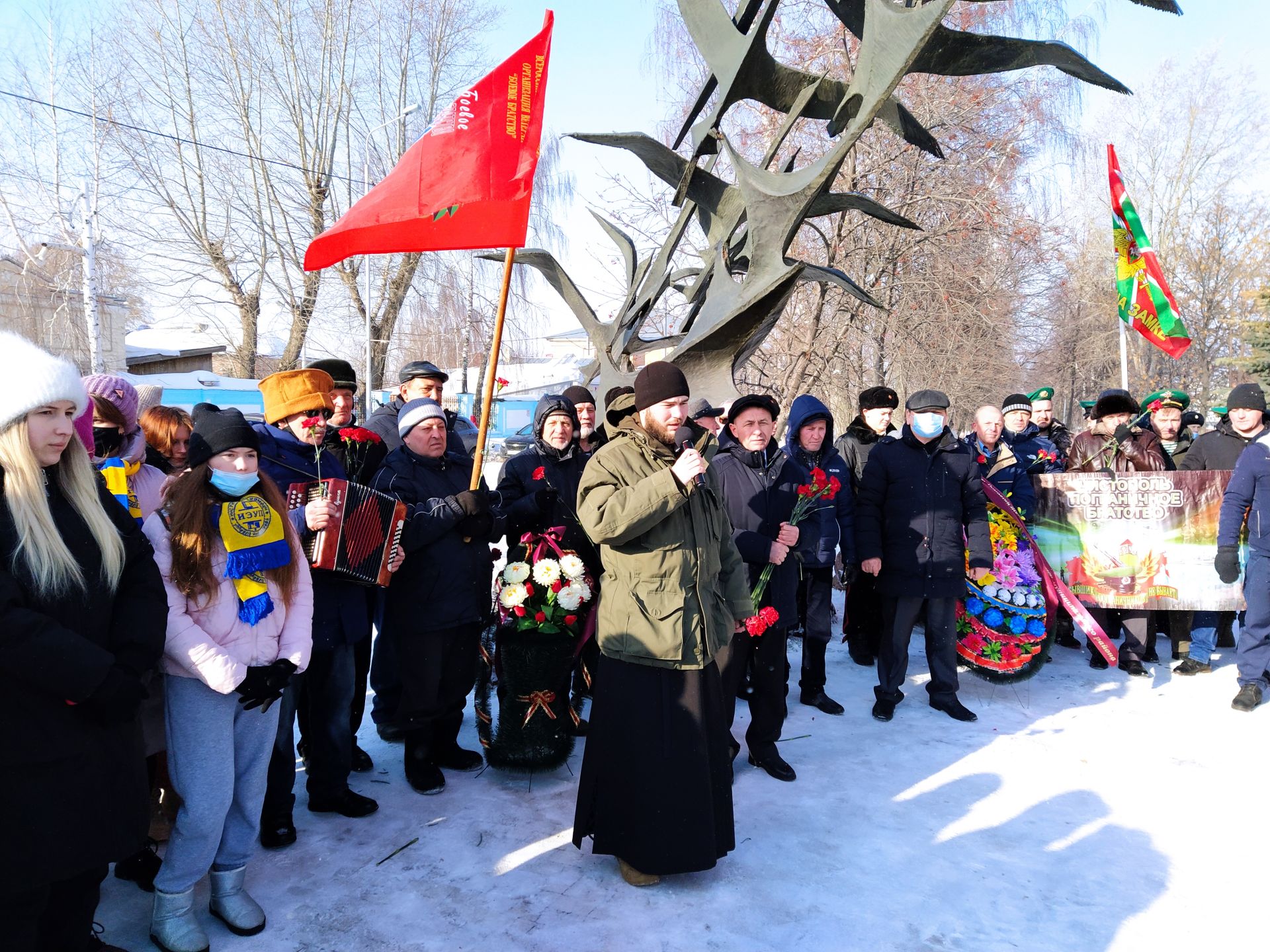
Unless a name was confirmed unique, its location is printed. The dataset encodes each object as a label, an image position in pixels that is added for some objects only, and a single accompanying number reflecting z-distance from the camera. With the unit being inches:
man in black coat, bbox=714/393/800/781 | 159.6
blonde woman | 80.7
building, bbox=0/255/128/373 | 875.4
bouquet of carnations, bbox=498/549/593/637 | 153.4
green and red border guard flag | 270.2
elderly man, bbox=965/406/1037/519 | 231.1
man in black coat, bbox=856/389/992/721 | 194.7
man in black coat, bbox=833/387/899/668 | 239.0
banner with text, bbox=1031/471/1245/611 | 229.1
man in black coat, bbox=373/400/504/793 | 146.8
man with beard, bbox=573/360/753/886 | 118.9
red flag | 149.3
